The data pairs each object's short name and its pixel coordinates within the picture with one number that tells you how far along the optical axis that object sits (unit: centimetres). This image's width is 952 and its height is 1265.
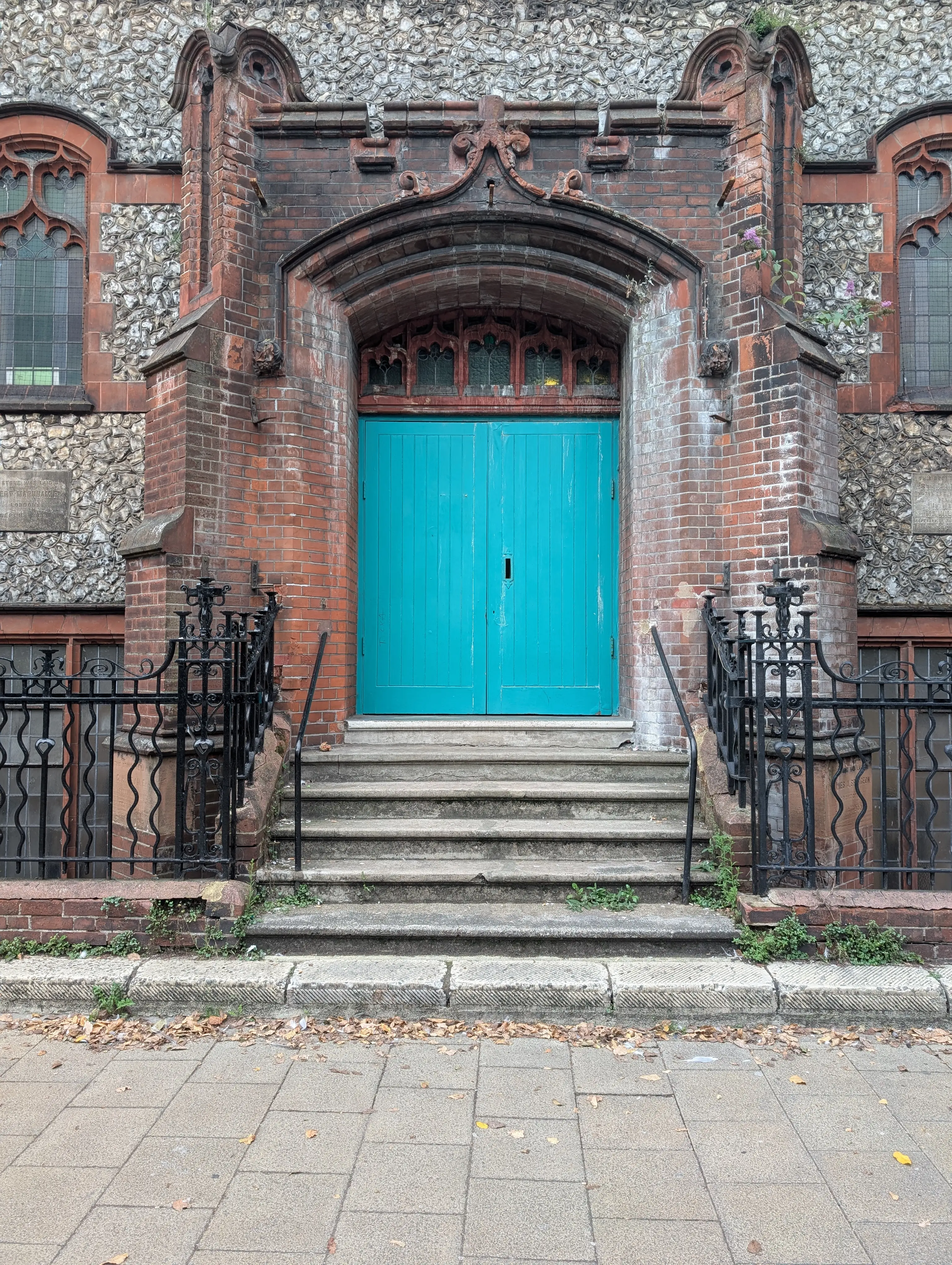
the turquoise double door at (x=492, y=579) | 703
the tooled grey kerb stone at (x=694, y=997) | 395
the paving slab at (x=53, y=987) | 407
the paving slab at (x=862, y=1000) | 395
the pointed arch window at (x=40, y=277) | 745
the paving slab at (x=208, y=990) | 402
